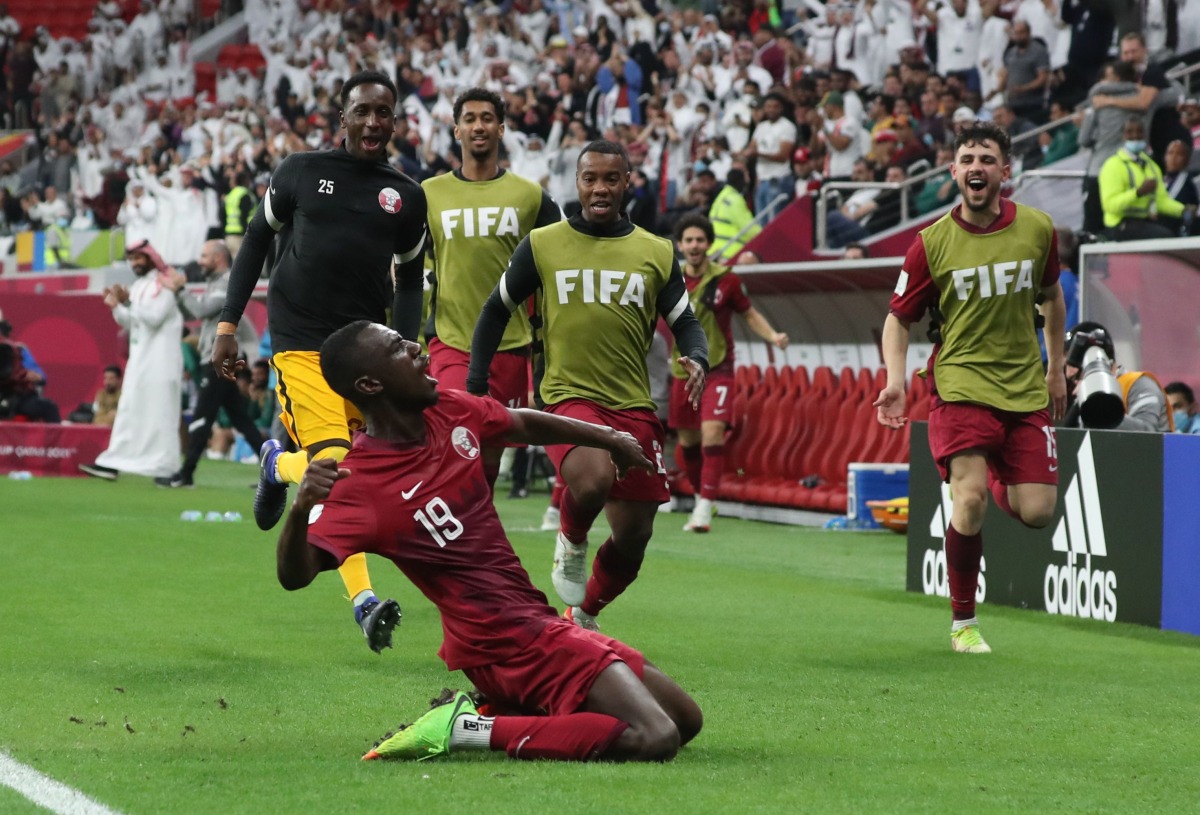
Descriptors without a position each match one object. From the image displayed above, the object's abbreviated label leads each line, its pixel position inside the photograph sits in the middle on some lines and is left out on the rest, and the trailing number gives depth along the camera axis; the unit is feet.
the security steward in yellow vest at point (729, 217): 137.18
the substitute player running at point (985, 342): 54.54
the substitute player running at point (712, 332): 99.00
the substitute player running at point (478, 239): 59.16
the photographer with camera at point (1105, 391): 68.90
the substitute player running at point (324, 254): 49.90
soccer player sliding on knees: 34.04
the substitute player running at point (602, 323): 51.21
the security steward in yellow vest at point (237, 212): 173.58
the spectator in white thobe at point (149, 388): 120.98
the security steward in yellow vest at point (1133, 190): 97.50
